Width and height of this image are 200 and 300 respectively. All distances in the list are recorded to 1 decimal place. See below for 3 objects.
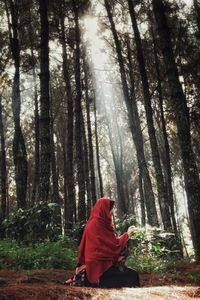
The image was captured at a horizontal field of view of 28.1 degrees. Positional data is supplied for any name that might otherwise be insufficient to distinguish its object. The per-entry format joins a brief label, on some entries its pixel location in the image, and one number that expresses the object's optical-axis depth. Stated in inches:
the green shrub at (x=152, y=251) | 332.4
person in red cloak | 238.8
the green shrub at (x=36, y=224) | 388.5
